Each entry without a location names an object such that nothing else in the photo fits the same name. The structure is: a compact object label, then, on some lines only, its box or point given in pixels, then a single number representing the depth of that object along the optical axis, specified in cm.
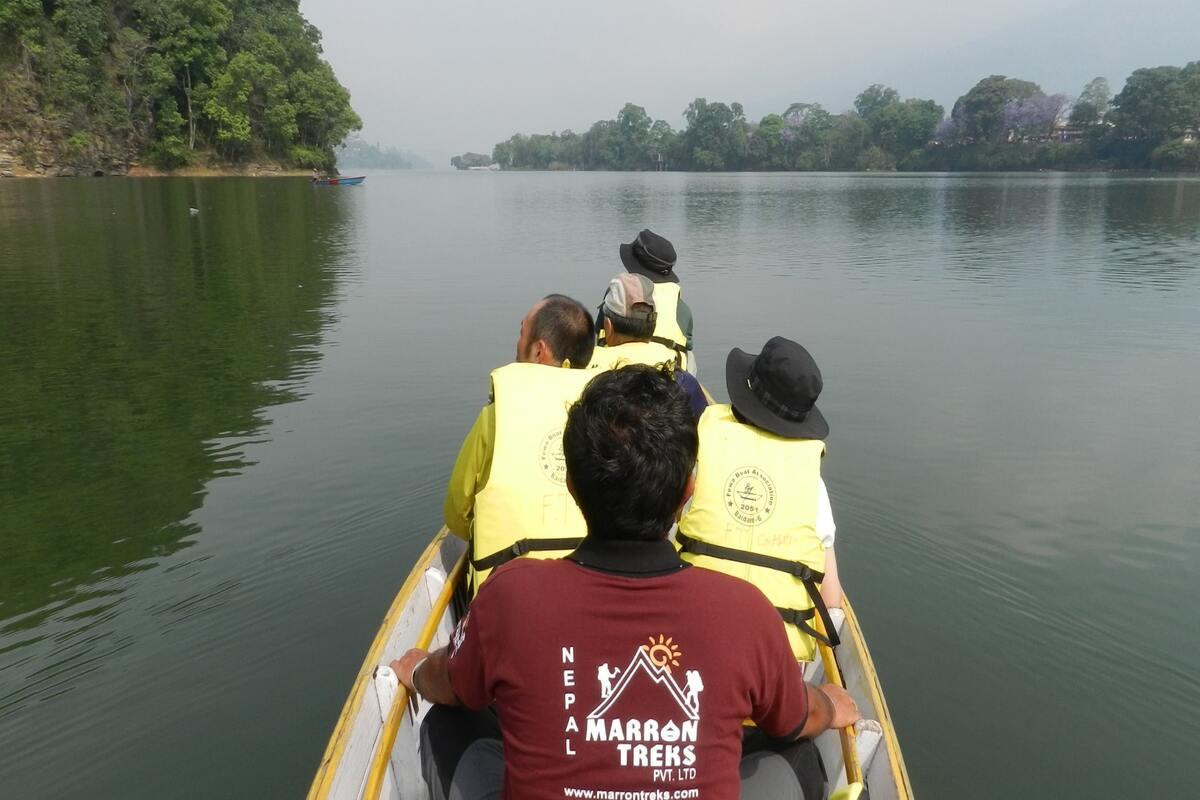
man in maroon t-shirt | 171
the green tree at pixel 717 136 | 12694
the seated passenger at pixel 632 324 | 513
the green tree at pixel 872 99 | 13838
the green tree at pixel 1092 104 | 9025
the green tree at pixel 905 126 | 10594
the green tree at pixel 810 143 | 11813
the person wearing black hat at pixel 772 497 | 293
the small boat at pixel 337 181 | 5369
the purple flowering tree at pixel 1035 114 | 9456
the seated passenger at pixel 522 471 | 316
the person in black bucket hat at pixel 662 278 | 679
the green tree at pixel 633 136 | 15138
